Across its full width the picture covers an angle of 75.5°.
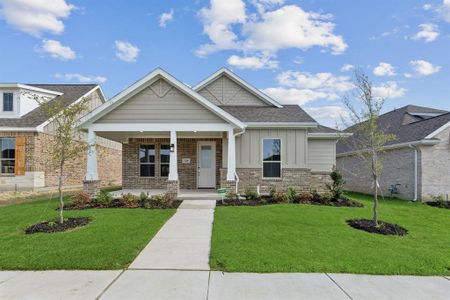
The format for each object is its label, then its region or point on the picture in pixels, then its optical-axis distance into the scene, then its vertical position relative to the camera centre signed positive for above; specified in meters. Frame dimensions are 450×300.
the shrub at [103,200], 10.38 -1.55
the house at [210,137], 11.56 +0.99
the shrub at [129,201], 10.20 -1.56
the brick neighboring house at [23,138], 16.48 +1.10
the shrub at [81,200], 10.44 -1.55
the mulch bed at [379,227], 7.24 -1.83
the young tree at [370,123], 7.84 +0.94
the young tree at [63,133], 7.67 +0.66
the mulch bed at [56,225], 7.03 -1.73
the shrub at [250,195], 11.48 -1.49
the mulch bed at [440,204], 12.28 -2.04
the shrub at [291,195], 11.27 -1.49
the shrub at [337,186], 11.57 -1.19
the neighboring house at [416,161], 13.52 -0.19
